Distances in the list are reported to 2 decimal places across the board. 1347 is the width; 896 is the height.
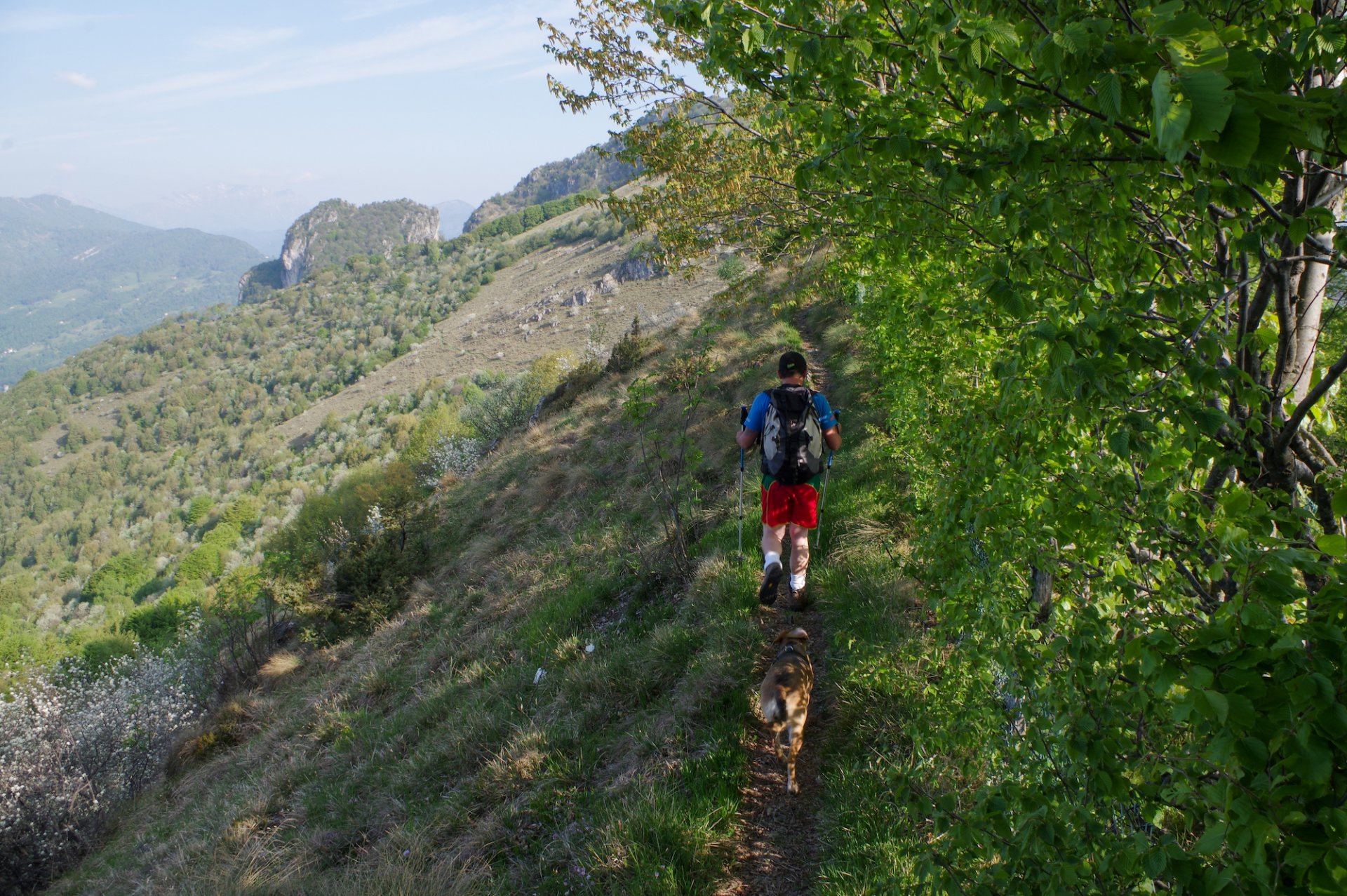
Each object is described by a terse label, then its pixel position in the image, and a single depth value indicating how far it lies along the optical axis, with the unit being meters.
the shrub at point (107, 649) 29.42
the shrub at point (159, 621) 36.34
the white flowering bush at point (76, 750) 11.05
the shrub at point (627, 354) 23.27
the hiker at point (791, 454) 5.35
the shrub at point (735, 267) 24.37
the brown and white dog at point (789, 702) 4.07
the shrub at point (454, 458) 24.86
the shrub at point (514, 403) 27.64
